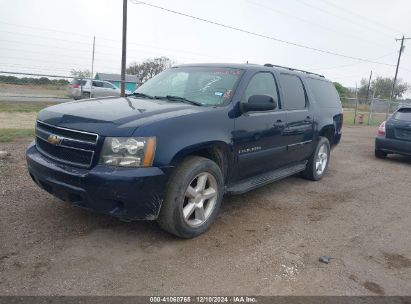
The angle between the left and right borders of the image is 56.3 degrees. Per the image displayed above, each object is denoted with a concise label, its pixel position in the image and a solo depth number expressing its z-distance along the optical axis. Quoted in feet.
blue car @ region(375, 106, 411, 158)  29.01
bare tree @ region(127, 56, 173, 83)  194.90
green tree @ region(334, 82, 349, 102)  183.60
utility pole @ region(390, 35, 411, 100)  138.16
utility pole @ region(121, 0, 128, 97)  51.16
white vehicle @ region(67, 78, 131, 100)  60.32
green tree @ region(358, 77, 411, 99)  235.38
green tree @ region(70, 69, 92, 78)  122.81
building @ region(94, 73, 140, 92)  138.45
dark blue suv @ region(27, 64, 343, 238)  11.10
